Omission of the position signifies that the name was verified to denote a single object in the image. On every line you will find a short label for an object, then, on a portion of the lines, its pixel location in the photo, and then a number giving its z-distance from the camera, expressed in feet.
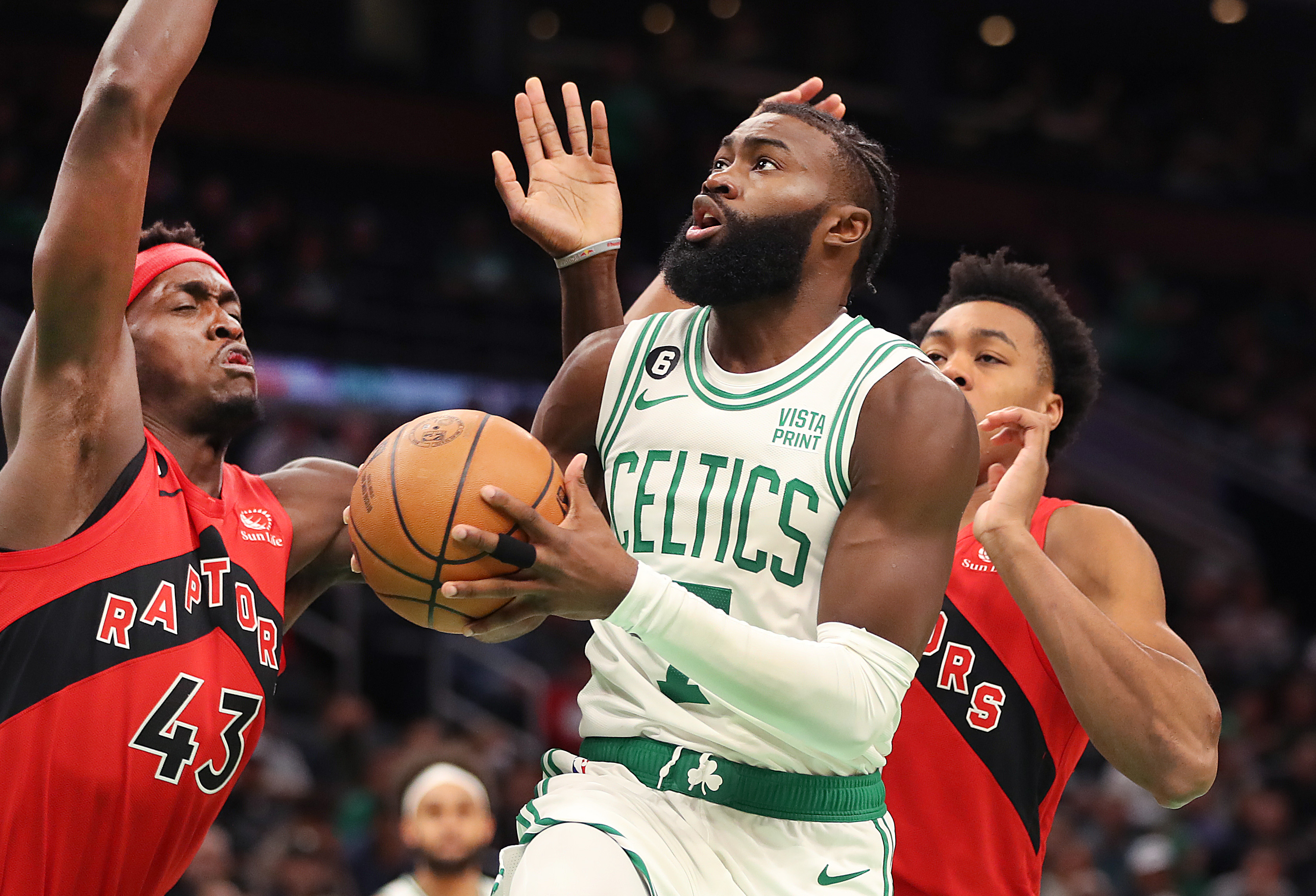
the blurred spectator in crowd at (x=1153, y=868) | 32.94
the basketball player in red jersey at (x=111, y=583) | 11.94
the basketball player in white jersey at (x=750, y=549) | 9.91
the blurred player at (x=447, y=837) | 19.70
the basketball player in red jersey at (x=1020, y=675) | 13.15
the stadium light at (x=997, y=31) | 61.87
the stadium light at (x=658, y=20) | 59.62
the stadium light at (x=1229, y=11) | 56.85
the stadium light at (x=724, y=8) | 60.54
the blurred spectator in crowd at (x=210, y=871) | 25.39
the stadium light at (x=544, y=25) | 57.36
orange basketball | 9.61
